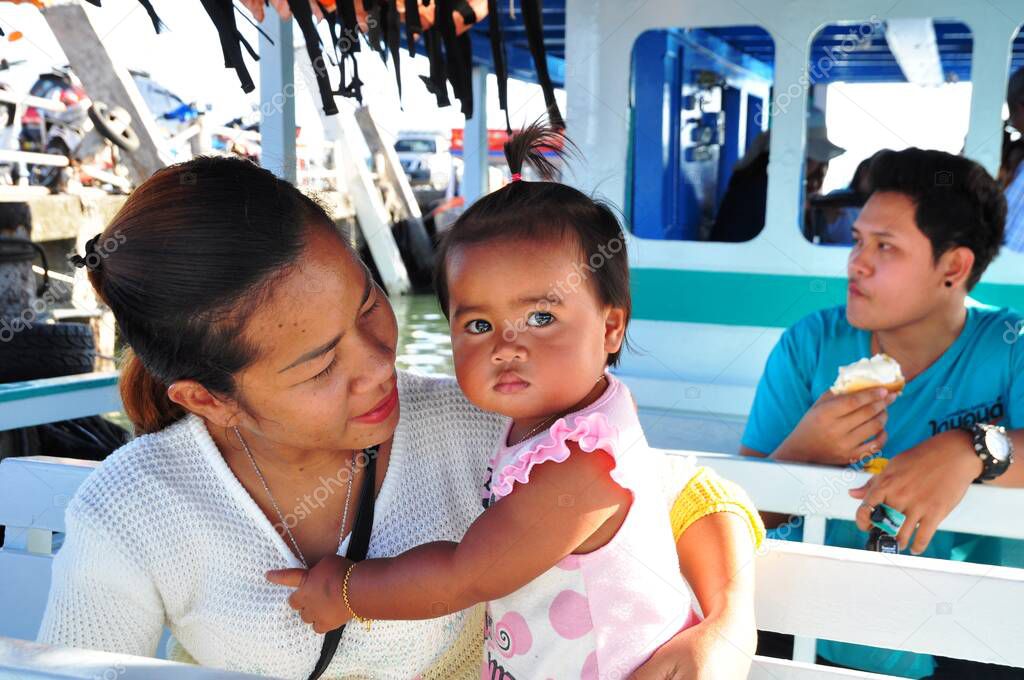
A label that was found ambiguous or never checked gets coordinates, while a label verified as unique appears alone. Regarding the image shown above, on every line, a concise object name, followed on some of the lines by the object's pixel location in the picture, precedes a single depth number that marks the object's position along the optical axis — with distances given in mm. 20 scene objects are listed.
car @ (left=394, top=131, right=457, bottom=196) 27783
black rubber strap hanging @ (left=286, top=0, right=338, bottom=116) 1941
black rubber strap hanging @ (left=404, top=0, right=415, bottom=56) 1968
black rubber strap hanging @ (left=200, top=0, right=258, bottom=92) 1816
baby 1491
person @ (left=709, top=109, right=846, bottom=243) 4805
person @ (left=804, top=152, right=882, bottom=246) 4746
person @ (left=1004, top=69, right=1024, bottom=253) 4297
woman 1608
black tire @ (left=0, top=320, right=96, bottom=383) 4535
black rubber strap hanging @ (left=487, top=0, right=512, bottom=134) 1944
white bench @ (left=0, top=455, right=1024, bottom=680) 1711
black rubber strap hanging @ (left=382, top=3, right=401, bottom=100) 1986
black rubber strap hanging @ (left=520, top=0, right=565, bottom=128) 1867
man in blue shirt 2295
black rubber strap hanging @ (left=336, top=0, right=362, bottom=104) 1992
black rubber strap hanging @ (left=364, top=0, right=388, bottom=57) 2066
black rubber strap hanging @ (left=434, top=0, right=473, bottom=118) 2004
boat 4406
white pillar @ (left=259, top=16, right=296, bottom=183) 5031
